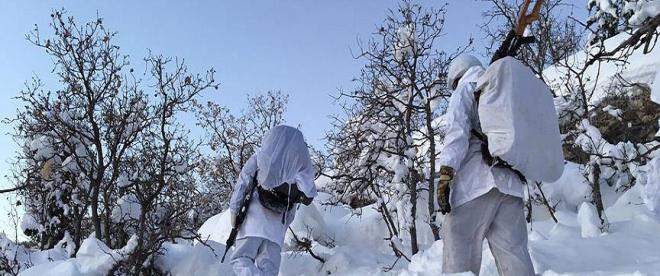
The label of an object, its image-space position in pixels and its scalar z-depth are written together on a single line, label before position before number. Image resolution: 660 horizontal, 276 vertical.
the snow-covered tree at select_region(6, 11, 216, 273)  11.41
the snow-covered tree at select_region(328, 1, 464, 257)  9.84
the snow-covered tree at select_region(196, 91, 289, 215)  22.55
